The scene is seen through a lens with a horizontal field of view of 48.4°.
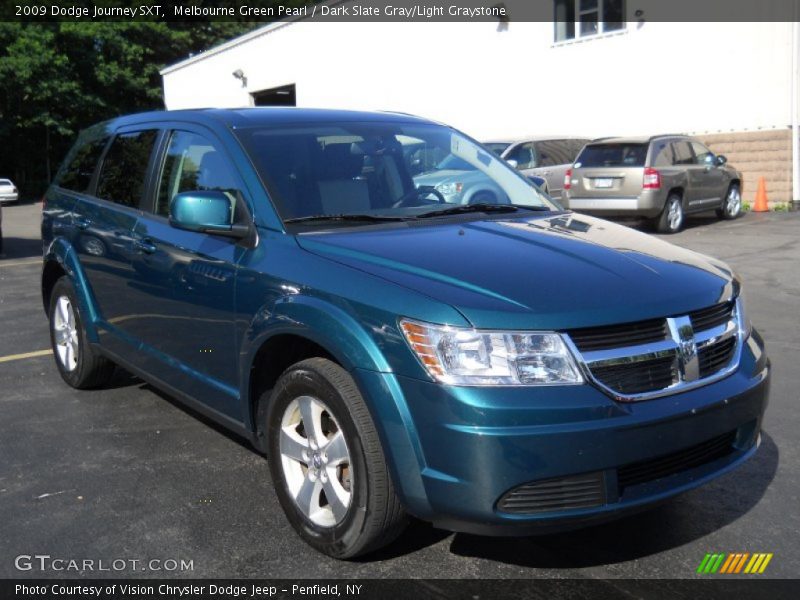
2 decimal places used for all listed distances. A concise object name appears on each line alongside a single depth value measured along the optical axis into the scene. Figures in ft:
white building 62.13
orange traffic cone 62.13
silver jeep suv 49.98
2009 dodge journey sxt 9.62
